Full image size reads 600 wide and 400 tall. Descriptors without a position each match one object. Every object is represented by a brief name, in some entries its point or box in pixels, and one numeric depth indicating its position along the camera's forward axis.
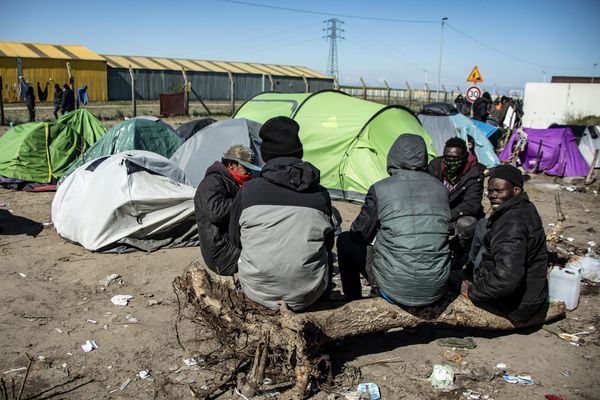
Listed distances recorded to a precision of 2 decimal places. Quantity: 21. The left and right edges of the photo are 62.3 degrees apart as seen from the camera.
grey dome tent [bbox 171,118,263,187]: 7.57
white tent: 5.87
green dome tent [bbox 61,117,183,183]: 8.18
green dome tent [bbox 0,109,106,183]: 8.58
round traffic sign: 17.27
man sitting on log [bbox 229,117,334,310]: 3.16
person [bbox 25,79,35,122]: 16.32
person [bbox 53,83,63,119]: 16.86
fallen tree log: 3.21
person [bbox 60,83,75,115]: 16.05
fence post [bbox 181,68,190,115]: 21.61
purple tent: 12.29
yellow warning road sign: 18.12
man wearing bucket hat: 3.92
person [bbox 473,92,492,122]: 16.09
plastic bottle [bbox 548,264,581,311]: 4.65
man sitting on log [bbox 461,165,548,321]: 3.54
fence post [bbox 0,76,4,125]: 15.84
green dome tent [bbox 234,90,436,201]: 8.62
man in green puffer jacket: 3.45
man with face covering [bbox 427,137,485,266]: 5.62
